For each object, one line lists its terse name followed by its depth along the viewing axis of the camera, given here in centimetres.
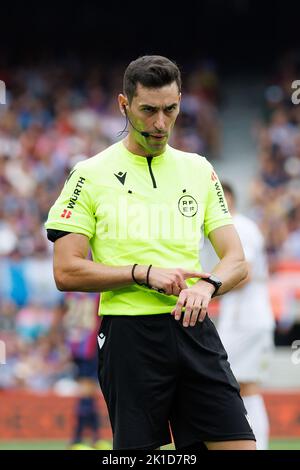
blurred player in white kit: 1524
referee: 861
